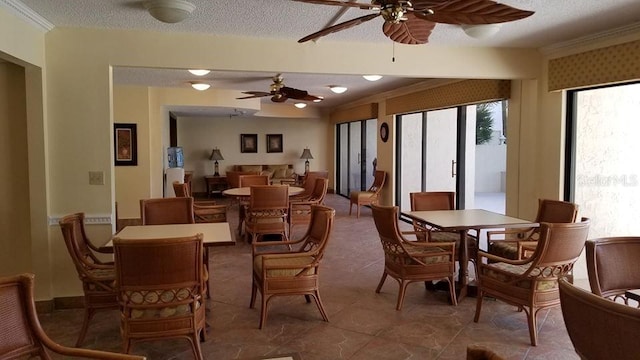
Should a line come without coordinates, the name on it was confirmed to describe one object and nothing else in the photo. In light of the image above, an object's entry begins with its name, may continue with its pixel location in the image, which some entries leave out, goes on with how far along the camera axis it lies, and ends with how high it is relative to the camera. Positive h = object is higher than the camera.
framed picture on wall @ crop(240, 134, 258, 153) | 12.78 +0.55
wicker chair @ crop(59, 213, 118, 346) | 3.03 -0.79
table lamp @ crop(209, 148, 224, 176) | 12.30 +0.17
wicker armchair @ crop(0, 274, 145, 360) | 1.67 -0.63
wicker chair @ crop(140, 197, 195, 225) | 3.98 -0.43
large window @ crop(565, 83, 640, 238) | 4.57 +0.06
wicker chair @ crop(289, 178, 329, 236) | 6.49 -0.71
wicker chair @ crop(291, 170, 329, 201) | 7.46 -0.45
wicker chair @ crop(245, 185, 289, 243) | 5.71 -0.60
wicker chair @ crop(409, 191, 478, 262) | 4.48 -0.46
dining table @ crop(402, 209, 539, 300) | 3.77 -0.52
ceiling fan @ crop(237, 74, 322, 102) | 6.28 +0.99
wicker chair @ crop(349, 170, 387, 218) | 8.66 -0.64
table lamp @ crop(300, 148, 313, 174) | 12.82 +0.20
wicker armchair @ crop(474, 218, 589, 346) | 3.03 -0.80
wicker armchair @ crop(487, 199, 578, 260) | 3.88 -0.69
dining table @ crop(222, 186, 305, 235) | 6.43 -0.45
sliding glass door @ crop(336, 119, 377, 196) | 10.91 +0.19
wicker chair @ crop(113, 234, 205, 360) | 2.46 -0.71
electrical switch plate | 3.88 -0.12
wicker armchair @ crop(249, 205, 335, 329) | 3.39 -0.83
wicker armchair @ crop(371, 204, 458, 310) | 3.71 -0.80
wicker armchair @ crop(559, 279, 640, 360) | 1.38 -0.53
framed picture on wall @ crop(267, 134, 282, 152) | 12.96 +0.58
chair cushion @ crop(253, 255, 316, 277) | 3.40 -0.78
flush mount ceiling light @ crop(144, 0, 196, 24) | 3.10 +1.06
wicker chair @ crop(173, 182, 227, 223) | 5.92 -0.65
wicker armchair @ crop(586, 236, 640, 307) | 2.27 -0.53
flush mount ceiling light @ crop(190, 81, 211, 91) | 7.01 +1.20
